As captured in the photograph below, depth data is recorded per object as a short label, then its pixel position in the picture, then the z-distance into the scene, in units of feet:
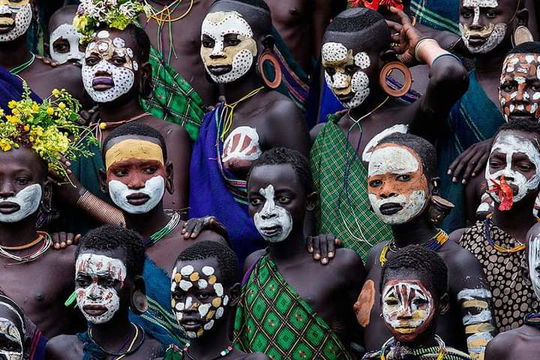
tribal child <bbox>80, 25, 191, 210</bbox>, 41.60
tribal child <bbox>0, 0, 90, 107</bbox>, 42.96
